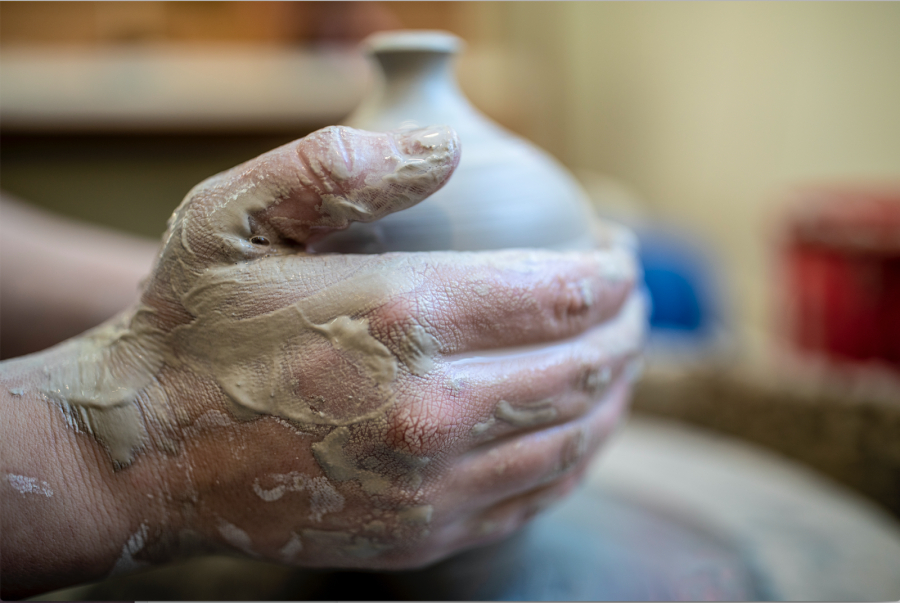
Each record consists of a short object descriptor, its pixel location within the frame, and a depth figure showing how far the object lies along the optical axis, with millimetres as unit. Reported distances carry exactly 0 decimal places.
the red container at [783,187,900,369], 541
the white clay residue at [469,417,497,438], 243
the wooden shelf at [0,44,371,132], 926
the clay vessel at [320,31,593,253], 270
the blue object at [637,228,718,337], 697
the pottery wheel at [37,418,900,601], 302
